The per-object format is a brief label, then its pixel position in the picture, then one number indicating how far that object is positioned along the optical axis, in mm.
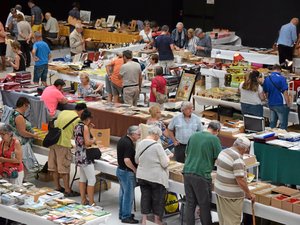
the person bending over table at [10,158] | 9945
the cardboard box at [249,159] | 10195
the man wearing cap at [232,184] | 8680
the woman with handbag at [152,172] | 9258
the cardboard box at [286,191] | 9156
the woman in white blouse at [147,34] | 19031
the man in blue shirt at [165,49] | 16641
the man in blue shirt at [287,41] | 17328
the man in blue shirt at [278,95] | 12680
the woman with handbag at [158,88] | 13352
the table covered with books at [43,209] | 8759
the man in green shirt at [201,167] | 9047
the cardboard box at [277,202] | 8812
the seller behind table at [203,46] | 17484
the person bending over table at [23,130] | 10844
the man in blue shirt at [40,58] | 15781
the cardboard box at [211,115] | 13719
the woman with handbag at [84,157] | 10000
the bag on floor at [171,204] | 10086
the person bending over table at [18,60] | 15234
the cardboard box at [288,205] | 8766
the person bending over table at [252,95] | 12555
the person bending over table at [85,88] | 13344
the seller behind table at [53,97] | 12656
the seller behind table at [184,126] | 10477
